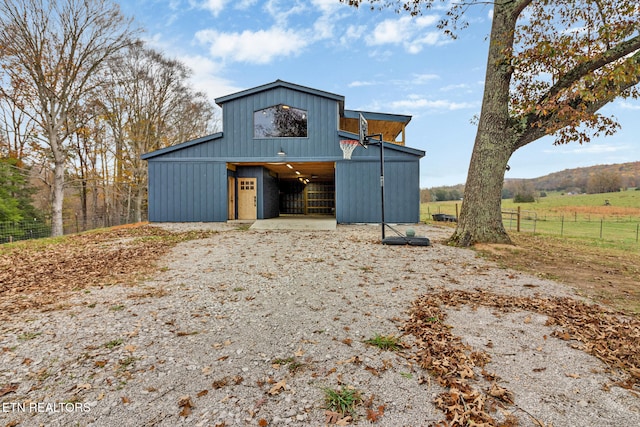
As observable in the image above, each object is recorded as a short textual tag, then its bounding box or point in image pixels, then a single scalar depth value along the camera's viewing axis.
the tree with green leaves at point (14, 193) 14.74
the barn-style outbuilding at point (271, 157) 13.61
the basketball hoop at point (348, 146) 10.23
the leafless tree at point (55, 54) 13.42
